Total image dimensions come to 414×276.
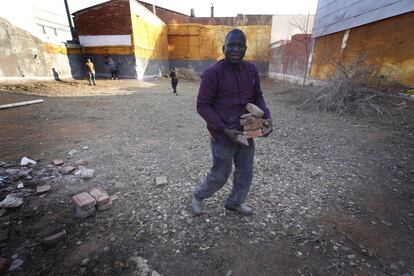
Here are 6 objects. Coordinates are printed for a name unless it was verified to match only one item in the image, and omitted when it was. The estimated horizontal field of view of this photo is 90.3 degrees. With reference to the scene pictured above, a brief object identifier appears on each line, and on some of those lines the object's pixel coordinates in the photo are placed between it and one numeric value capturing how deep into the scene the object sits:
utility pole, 14.96
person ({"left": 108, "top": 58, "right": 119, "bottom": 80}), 15.21
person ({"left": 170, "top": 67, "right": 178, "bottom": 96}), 10.77
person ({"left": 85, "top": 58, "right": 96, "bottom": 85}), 12.27
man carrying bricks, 1.74
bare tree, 12.05
